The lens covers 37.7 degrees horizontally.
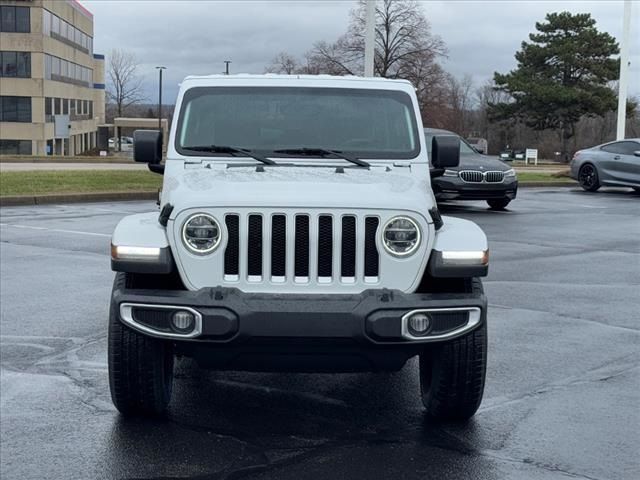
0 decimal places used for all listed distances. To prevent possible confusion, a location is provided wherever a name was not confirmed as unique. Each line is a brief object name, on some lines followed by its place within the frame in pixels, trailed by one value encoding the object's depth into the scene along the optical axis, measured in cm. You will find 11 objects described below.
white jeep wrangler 454
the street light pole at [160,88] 7762
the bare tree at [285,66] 6844
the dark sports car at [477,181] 1769
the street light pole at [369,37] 1986
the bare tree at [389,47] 6669
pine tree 6406
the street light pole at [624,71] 3061
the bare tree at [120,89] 12218
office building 7669
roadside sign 5697
